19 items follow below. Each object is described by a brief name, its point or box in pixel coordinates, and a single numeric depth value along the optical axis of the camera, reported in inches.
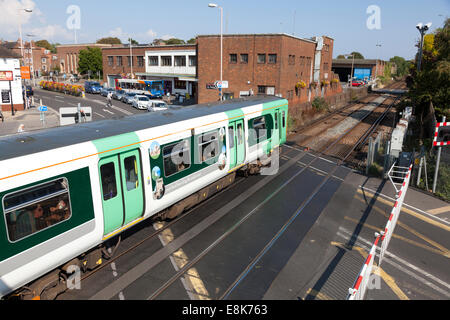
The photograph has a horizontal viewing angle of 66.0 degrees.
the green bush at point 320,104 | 1423.5
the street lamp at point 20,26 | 1333.3
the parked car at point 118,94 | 1814.7
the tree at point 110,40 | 4826.8
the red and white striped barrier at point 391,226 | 331.3
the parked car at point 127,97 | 1679.4
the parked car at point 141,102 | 1489.2
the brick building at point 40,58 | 3917.3
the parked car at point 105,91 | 1961.7
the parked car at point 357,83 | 2977.4
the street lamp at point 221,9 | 1024.9
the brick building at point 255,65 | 1346.0
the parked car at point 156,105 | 1367.0
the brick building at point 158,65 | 2014.0
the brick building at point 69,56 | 3445.9
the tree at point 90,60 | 3066.9
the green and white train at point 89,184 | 233.1
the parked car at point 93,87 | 2121.1
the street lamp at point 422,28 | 791.6
